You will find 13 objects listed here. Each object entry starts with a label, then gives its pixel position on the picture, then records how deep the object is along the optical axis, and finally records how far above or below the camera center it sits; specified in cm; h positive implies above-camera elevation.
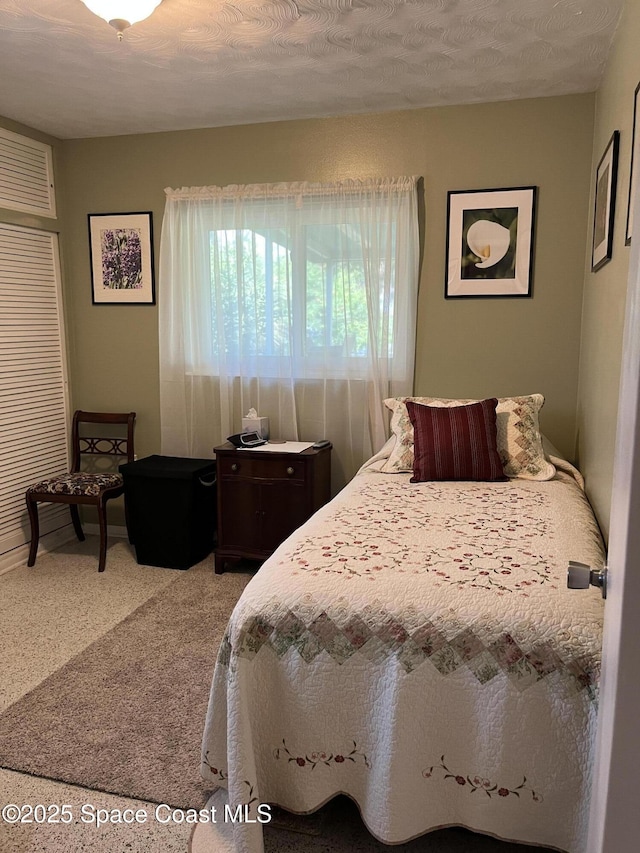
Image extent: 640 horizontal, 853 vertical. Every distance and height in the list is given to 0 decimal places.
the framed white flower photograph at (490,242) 331 +52
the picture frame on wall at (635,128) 190 +64
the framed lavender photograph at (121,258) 395 +52
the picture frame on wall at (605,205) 234 +55
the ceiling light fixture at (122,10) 203 +107
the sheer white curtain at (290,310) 351 +17
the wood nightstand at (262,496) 338 -85
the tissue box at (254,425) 368 -50
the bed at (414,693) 146 -85
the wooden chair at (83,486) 359 -85
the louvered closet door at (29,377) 366 -23
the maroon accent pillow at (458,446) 277 -47
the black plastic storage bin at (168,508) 356 -96
